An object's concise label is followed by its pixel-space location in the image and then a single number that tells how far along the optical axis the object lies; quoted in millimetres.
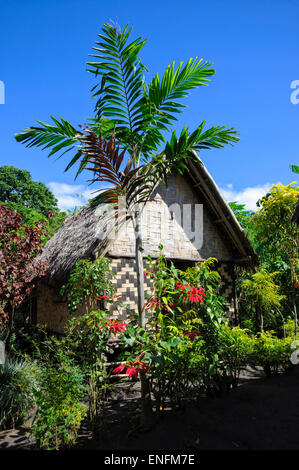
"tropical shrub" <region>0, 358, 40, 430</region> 4016
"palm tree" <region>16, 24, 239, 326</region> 3746
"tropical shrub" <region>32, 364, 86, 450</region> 3145
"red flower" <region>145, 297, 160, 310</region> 3691
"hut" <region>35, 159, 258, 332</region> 5910
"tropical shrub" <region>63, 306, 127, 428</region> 3881
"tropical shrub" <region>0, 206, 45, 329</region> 5375
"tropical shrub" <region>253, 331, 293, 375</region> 5207
